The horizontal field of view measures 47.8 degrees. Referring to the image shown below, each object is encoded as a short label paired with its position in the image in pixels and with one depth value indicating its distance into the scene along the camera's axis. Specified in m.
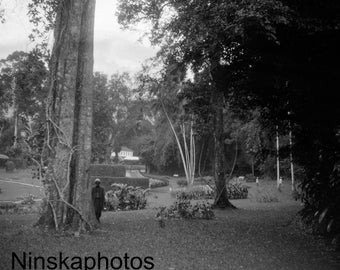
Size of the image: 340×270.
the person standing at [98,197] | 13.20
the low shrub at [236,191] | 30.22
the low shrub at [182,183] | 47.02
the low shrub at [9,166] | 50.47
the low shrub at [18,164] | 57.22
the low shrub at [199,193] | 29.53
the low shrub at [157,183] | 41.81
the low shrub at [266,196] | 27.39
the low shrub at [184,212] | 15.16
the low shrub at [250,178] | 50.87
